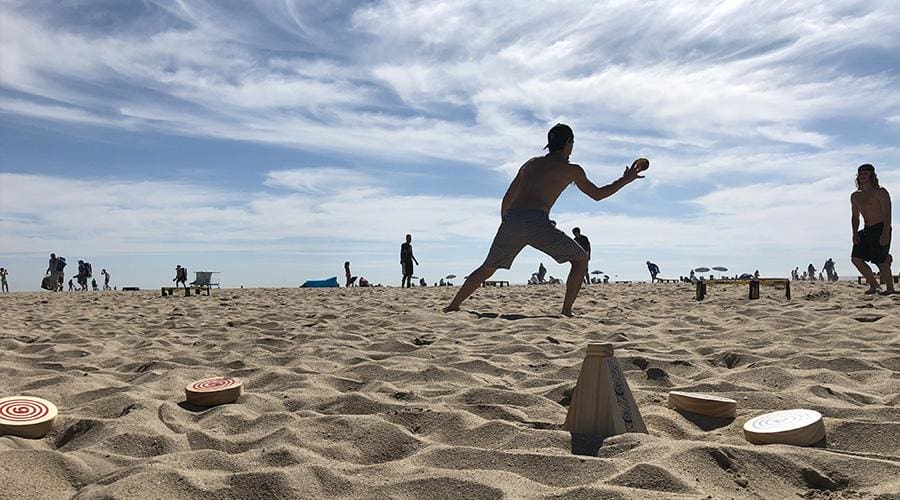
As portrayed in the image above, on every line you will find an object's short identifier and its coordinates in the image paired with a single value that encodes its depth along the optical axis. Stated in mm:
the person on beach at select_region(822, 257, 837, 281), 29109
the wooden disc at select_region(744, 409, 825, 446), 2113
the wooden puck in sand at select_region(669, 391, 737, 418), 2496
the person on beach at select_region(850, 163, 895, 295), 8031
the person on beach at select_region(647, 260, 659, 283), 29938
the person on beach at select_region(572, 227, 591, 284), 14953
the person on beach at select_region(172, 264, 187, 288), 25312
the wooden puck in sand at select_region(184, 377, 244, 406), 2852
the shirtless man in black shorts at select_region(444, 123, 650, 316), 5863
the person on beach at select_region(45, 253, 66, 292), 22828
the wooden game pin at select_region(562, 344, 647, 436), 2244
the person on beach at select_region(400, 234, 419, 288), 17188
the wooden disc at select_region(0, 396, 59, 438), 2322
